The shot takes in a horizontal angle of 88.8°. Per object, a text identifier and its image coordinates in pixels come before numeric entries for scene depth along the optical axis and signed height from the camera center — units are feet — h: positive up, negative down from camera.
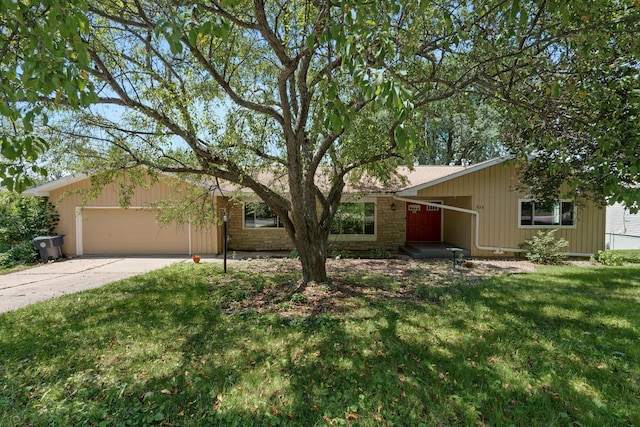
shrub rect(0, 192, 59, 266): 37.19 -2.09
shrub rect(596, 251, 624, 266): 35.12 -6.43
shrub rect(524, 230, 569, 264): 35.74 -5.36
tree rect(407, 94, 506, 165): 73.10 +14.84
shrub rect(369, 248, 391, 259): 39.84 -6.38
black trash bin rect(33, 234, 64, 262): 37.29 -4.73
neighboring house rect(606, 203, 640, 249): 54.66 -5.18
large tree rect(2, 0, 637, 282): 11.80 +6.60
